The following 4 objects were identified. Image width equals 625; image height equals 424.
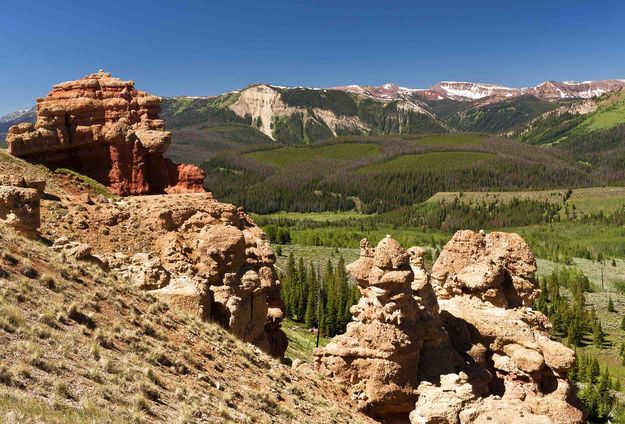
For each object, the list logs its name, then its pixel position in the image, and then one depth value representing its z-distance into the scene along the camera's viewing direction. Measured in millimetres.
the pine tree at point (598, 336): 101125
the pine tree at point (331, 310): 94438
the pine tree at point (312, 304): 98175
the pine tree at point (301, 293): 103375
